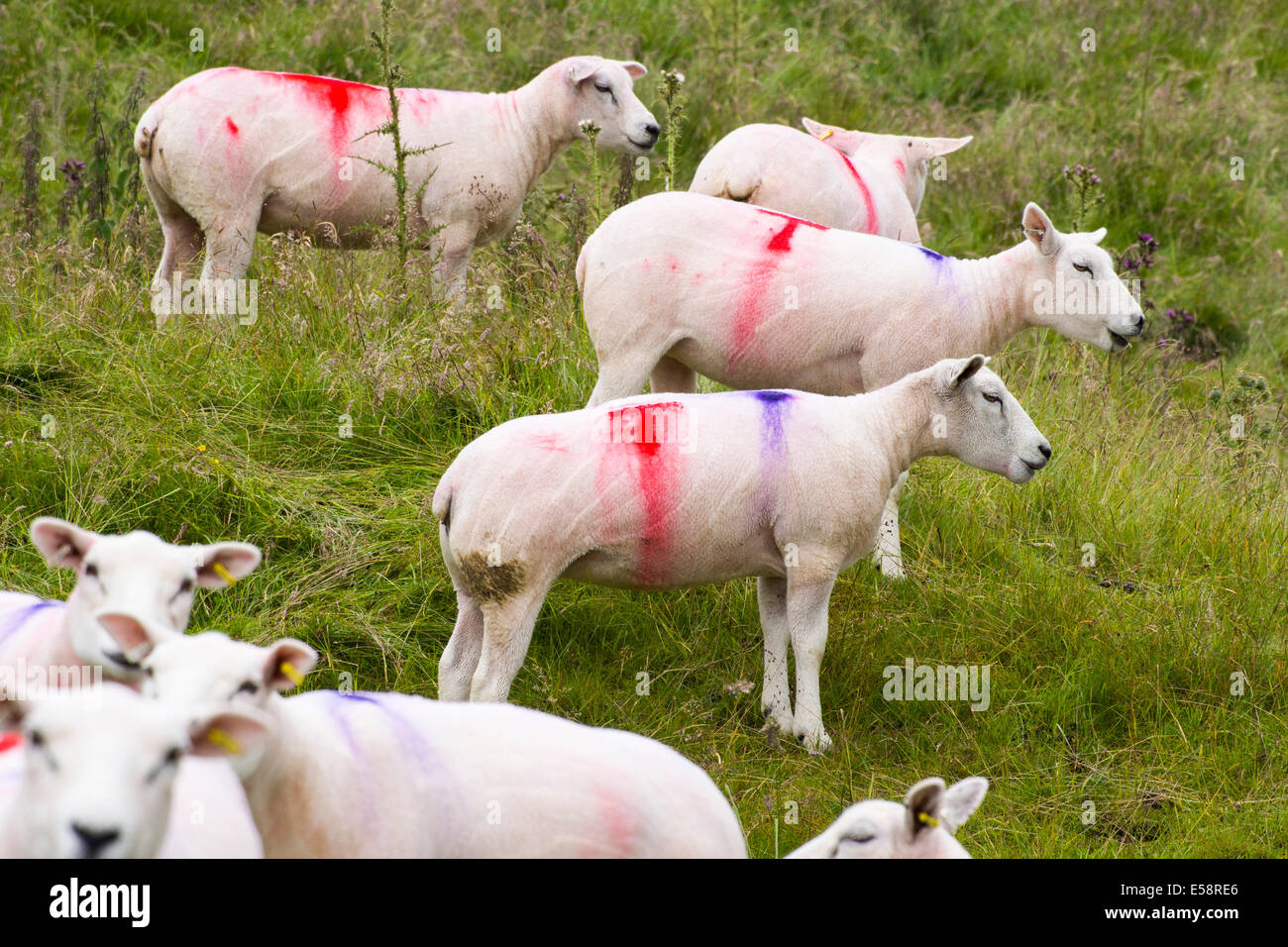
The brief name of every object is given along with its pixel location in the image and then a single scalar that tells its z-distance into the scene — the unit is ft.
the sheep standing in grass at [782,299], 33.96
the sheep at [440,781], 18.20
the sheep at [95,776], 14.11
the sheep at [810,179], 41.75
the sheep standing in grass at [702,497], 27.25
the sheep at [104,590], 20.90
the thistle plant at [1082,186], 43.06
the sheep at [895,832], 19.47
